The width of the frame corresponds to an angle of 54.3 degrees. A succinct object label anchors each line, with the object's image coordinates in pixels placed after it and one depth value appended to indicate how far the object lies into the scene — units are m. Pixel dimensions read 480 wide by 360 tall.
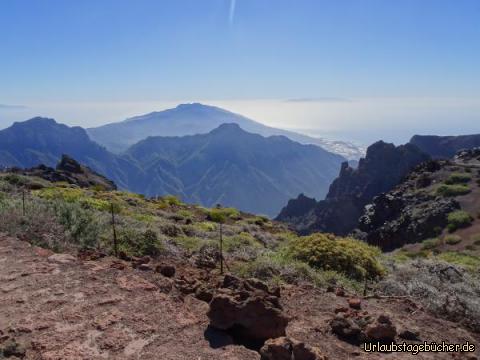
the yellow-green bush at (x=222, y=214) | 25.28
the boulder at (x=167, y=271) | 7.89
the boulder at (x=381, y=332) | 5.89
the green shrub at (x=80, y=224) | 9.84
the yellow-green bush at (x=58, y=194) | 19.02
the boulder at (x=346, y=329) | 5.95
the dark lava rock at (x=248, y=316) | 5.68
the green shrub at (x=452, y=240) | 32.91
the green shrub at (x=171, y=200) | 29.95
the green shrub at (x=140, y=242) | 9.91
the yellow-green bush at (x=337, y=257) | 11.10
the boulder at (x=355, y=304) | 7.02
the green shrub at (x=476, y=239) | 30.42
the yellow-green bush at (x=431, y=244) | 33.31
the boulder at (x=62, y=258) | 7.84
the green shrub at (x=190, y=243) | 11.69
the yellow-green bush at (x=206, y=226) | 17.87
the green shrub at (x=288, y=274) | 8.97
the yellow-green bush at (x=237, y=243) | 12.74
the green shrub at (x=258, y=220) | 27.48
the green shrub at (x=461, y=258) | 20.84
